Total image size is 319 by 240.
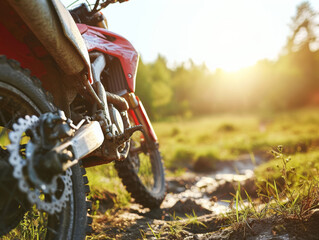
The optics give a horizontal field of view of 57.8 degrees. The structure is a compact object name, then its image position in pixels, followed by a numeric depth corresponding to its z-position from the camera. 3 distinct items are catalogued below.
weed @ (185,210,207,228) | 2.11
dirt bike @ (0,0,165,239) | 1.13
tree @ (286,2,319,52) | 30.11
